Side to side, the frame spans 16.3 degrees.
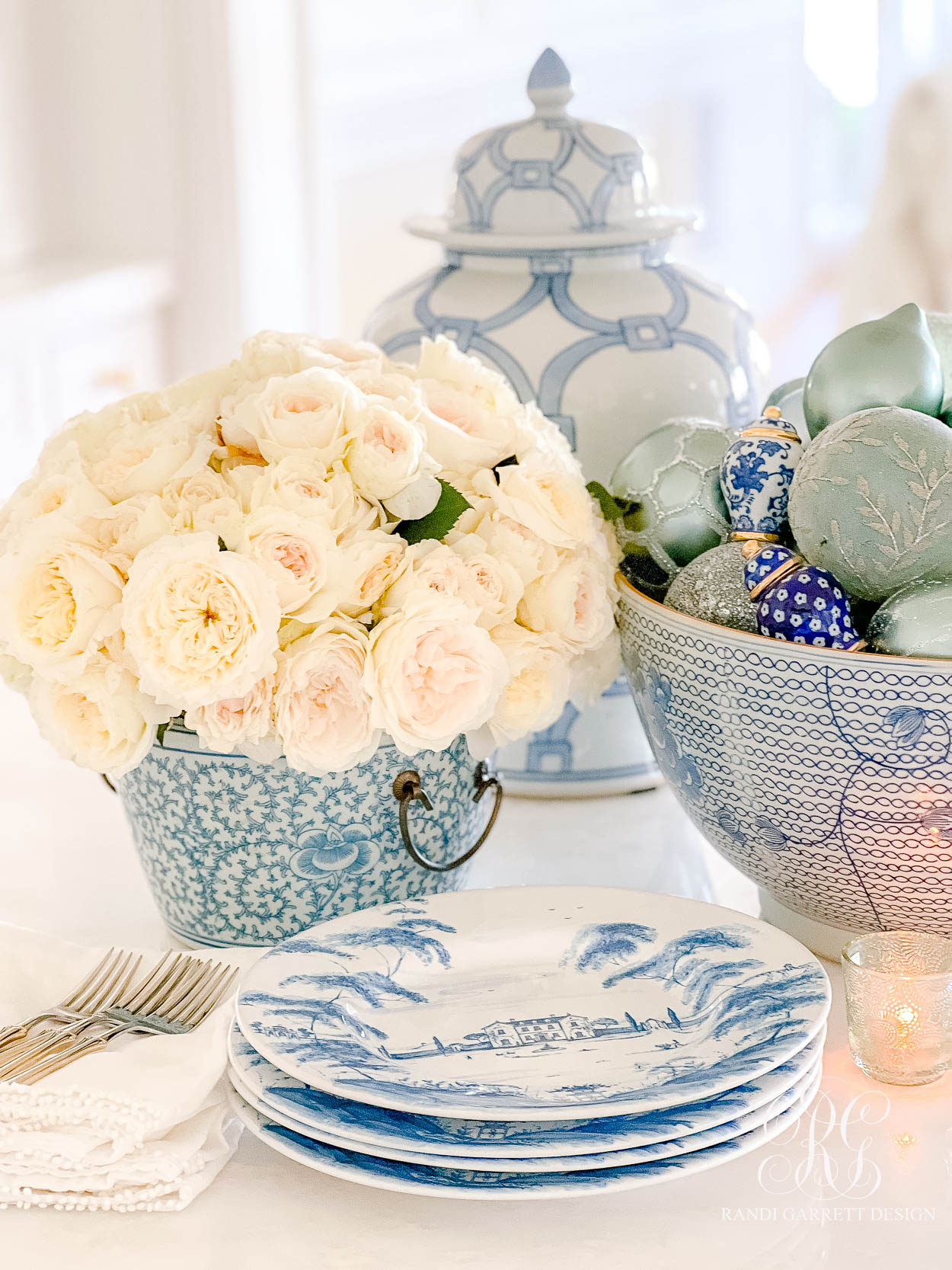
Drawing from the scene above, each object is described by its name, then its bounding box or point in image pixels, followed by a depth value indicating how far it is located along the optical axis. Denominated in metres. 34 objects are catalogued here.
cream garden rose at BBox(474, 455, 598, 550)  1.54
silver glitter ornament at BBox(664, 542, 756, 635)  1.51
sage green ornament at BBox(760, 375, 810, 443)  1.65
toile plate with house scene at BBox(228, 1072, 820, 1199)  1.33
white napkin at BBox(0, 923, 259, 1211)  1.37
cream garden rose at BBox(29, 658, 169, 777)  1.48
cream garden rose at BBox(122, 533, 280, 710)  1.45
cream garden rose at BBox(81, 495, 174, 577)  1.48
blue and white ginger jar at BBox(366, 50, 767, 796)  1.78
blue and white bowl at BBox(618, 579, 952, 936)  1.44
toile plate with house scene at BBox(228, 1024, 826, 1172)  1.33
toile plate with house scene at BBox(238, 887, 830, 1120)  1.37
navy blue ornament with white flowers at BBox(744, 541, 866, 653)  1.46
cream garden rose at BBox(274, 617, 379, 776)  1.47
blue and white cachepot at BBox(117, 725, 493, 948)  1.52
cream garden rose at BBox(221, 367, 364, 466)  1.49
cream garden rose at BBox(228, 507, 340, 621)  1.46
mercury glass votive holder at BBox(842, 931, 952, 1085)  1.42
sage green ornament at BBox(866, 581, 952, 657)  1.43
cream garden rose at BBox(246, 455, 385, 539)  1.48
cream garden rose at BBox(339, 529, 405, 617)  1.47
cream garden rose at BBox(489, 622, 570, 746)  1.53
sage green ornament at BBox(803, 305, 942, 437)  1.53
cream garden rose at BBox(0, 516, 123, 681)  1.48
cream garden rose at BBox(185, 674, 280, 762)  1.47
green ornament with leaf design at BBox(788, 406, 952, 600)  1.47
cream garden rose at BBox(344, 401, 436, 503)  1.49
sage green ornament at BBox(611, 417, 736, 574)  1.62
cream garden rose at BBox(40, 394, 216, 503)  1.50
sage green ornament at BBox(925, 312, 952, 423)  1.61
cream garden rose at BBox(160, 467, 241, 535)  1.48
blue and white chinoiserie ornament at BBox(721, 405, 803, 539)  1.55
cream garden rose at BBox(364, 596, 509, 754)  1.47
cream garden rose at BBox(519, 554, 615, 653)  1.55
